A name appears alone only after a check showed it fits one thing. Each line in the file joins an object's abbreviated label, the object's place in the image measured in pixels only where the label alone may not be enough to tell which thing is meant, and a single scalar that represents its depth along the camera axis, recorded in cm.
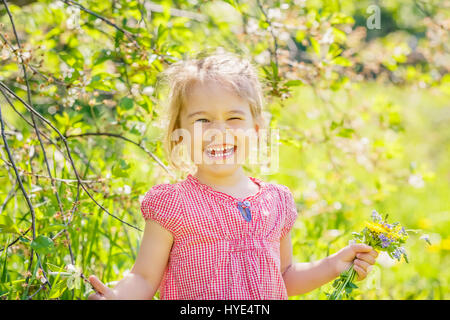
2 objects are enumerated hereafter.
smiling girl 159
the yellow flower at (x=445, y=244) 349
